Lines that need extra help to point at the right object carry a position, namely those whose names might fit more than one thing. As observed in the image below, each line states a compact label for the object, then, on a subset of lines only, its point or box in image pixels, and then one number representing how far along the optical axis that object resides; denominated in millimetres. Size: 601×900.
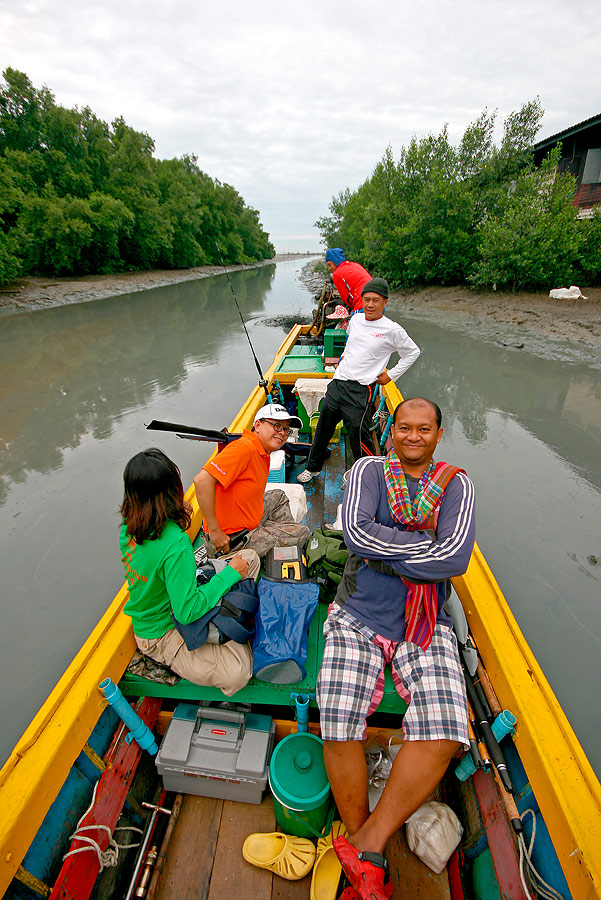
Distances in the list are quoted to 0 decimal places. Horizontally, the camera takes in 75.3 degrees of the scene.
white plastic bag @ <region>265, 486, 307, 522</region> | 3217
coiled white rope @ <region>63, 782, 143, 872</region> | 1448
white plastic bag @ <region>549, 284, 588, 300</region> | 14059
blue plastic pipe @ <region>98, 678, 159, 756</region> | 1625
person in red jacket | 5398
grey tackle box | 1729
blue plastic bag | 1797
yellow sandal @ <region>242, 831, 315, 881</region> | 1595
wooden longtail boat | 1274
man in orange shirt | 2346
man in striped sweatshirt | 1467
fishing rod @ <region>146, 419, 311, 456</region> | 2359
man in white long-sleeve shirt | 3506
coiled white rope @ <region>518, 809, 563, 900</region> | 1278
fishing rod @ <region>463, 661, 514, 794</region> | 1523
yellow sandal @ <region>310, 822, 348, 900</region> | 1513
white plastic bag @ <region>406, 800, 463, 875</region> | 1608
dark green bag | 2283
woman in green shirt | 1559
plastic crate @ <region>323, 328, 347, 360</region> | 5836
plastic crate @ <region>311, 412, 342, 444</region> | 4781
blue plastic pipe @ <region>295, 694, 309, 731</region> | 1786
